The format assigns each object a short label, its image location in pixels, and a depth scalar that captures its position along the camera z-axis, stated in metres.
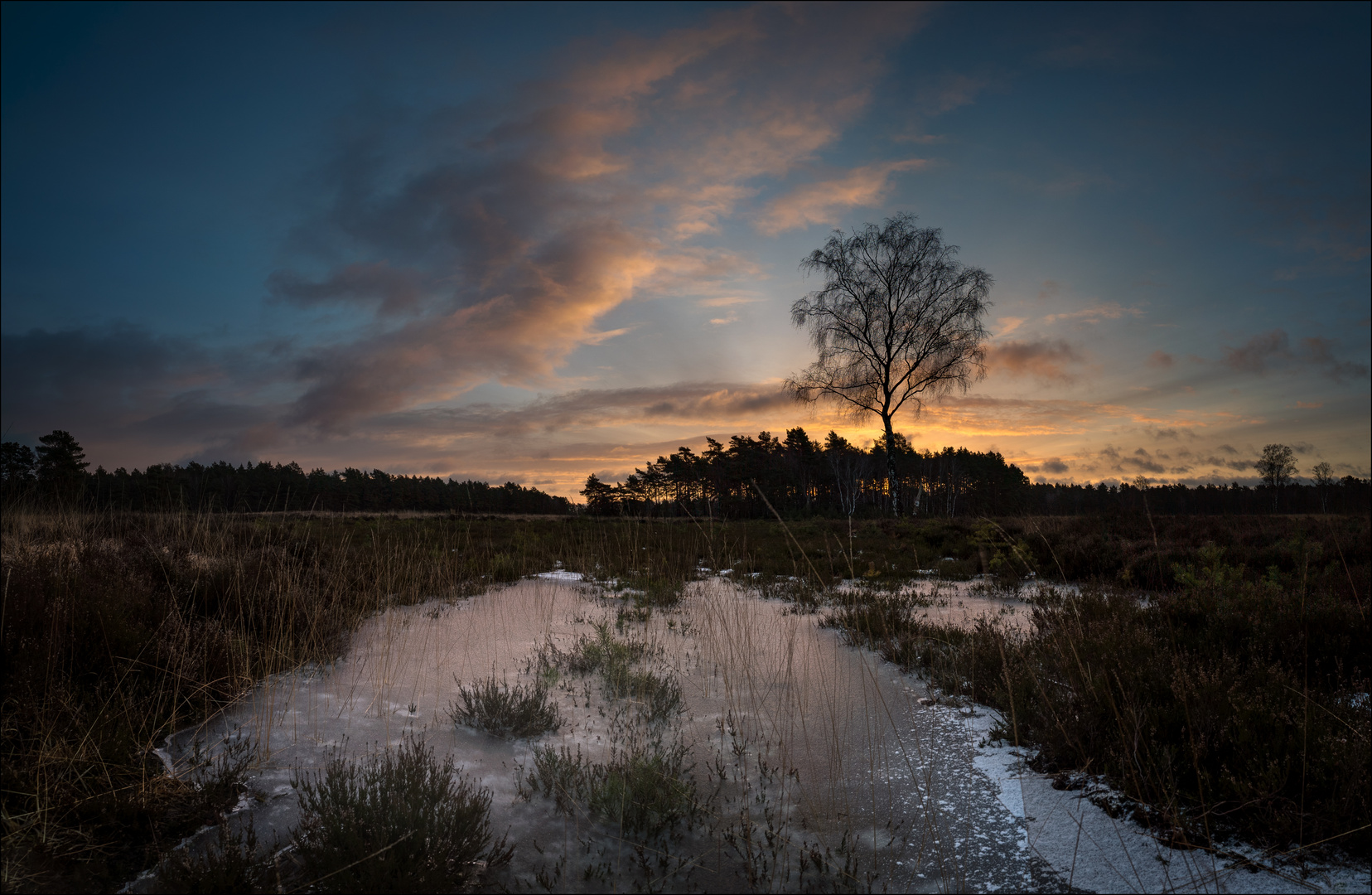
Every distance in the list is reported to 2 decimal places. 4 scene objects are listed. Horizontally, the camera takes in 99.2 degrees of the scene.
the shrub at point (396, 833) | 2.45
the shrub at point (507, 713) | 4.22
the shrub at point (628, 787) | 3.08
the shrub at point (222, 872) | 2.44
